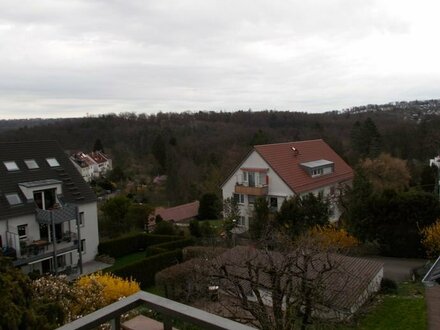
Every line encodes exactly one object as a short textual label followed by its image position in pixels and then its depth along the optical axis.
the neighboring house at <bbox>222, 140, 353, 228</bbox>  30.91
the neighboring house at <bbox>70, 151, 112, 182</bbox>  75.41
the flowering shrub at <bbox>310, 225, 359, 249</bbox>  20.30
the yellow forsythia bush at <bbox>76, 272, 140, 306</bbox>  12.64
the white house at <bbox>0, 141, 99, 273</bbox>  21.36
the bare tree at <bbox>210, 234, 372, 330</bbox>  8.02
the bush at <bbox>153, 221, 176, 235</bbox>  28.44
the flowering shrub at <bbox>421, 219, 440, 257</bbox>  20.12
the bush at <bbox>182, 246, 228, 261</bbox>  19.42
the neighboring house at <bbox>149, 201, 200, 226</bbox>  38.72
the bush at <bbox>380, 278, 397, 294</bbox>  17.30
